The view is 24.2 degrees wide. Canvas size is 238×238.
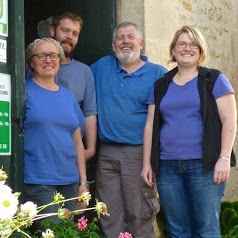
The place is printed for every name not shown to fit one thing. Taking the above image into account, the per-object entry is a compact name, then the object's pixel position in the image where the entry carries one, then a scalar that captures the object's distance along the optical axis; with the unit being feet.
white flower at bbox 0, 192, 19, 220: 6.95
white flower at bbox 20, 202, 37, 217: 7.48
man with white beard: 14.28
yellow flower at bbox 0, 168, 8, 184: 7.68
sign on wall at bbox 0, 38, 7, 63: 11.85
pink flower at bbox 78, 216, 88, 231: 11.26
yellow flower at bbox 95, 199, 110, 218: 7.97
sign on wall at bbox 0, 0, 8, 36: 11.86
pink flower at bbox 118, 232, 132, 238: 11.63
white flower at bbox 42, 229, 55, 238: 7.45
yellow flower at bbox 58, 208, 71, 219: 7.90
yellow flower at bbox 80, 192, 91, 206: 8.08
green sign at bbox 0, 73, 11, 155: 11.73
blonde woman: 12.33
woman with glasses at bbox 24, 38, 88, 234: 11.93
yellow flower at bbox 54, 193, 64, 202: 7.82
